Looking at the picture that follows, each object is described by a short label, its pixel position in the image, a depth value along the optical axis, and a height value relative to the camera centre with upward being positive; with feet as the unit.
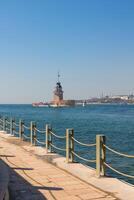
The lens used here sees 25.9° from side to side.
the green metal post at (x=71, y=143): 32.06 -4.60
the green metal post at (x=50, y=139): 38.70 -4.94
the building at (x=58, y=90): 409.90 +17.53
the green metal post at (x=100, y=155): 26.15 -4.84
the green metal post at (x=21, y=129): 52.57 -4.83
